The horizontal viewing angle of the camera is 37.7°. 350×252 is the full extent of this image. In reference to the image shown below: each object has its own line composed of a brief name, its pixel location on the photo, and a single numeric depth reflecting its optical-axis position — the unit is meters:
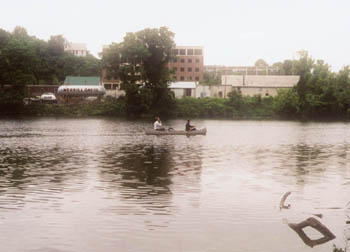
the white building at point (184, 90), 131.50
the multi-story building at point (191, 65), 174.12
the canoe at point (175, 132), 57.31
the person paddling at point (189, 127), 57.47
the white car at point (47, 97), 118.31
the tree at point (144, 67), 108.50
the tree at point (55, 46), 146.38
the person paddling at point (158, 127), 57.66
